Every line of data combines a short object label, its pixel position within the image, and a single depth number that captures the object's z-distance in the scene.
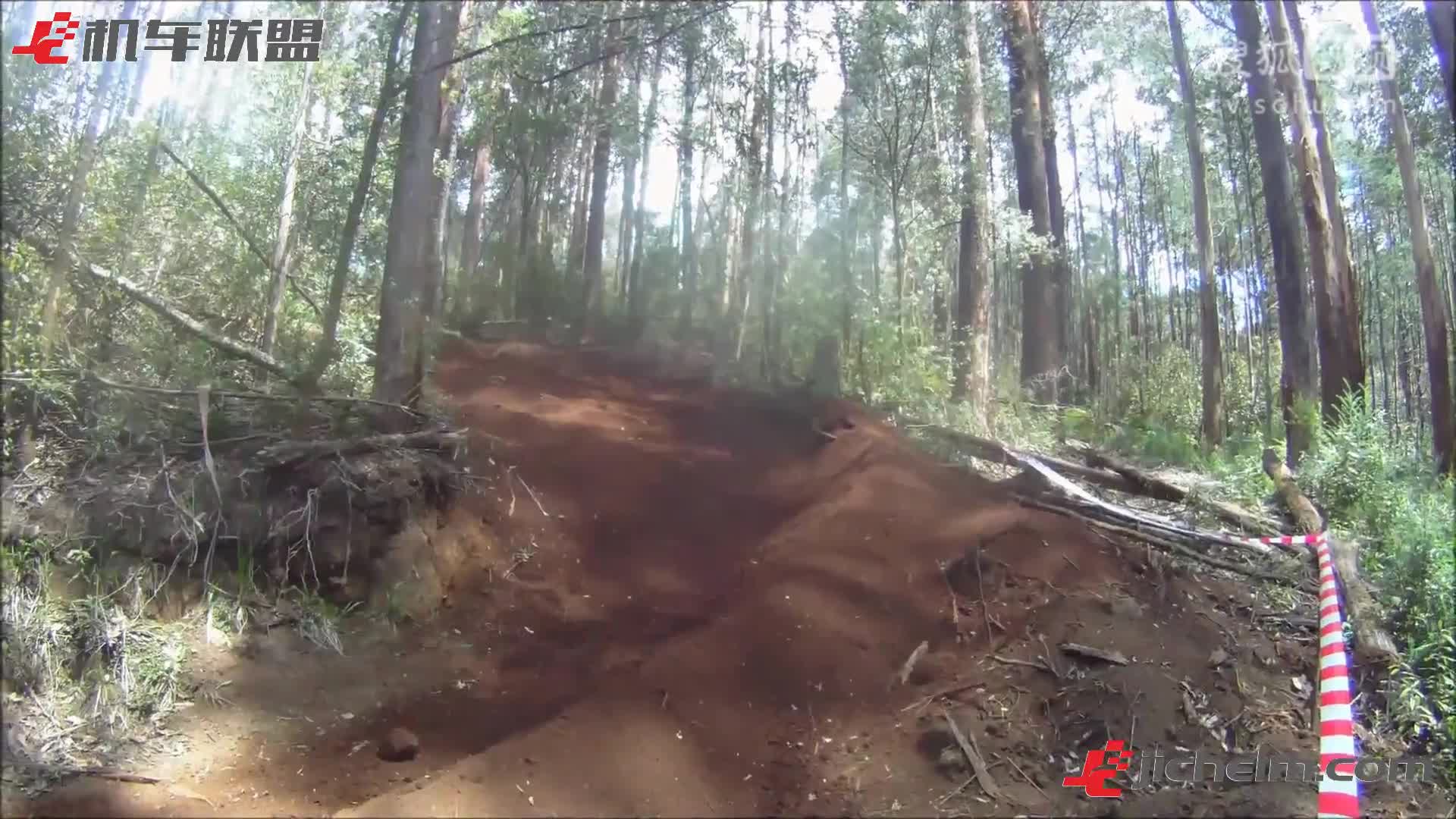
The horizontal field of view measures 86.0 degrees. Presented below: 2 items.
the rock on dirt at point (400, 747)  3.12
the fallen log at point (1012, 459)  5.79
